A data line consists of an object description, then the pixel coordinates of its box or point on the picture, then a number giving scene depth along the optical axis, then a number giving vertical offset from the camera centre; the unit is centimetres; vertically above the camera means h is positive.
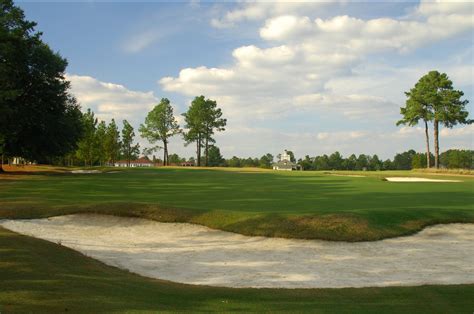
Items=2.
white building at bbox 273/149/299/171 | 16275 +96
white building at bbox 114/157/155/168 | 14318 +128
